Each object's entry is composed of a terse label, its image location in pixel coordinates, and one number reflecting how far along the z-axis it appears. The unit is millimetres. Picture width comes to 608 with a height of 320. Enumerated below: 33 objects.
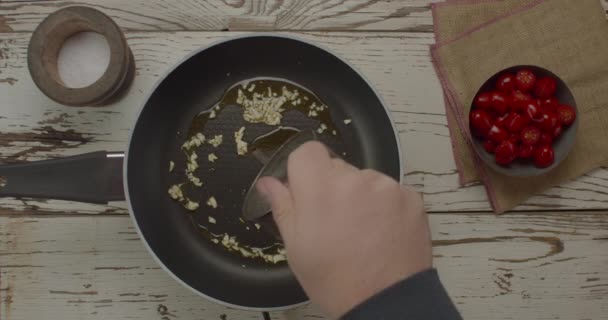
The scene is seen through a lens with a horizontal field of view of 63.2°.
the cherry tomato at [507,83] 679
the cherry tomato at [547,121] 663
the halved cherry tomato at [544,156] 664
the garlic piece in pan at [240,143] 721
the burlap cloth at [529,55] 718
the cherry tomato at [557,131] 675
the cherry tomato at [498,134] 669
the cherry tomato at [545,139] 673
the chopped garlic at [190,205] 720
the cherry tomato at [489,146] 681
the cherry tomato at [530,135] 663
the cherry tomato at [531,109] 669
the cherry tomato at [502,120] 676
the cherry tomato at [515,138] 672
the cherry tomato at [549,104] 671
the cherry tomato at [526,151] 667
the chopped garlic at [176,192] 724
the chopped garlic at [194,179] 720
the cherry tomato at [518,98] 675
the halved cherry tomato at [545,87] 676
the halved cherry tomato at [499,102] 675
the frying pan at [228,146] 686
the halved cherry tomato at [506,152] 658
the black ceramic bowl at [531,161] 678
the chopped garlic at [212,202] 718
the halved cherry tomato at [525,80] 674
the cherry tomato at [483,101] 680
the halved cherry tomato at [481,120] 672
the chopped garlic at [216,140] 724
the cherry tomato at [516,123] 672
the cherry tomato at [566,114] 671
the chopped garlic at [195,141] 728
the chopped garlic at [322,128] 732
